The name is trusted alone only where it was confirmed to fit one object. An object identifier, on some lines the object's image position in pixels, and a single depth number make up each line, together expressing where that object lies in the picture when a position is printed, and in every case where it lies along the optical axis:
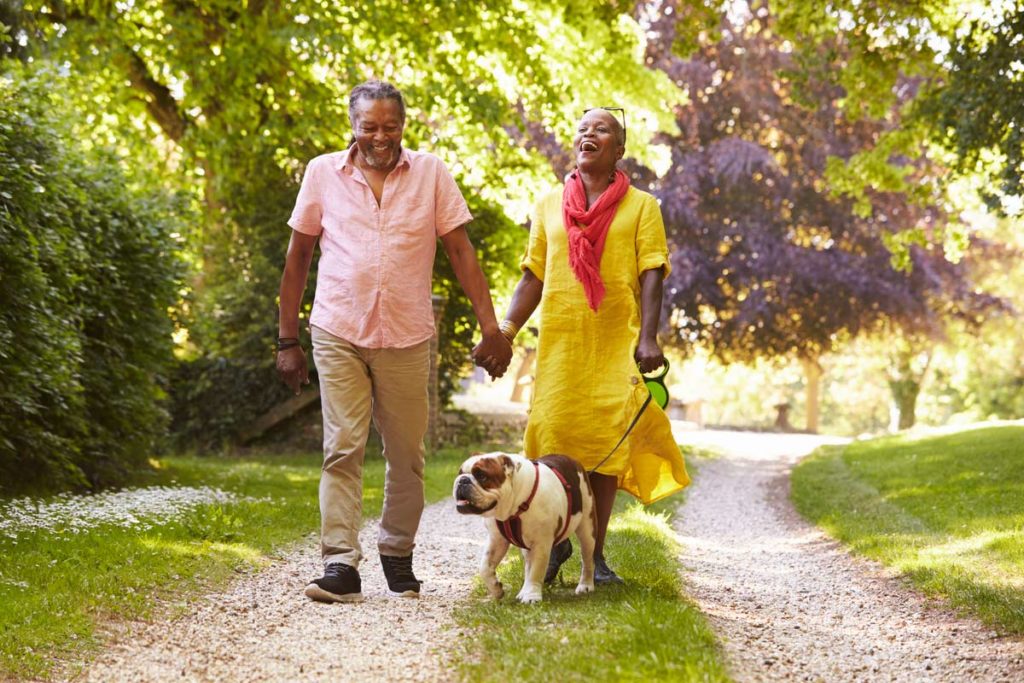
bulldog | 5.06
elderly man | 5.72
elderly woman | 5.80
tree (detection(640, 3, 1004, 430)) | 26.27
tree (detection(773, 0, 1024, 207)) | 12.22
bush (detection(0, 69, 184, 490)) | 8.69
